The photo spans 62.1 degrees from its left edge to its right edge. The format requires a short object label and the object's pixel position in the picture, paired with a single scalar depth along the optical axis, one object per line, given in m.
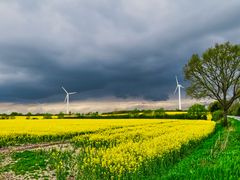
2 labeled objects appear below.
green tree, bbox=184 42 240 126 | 26.27
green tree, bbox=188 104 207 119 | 44.94
